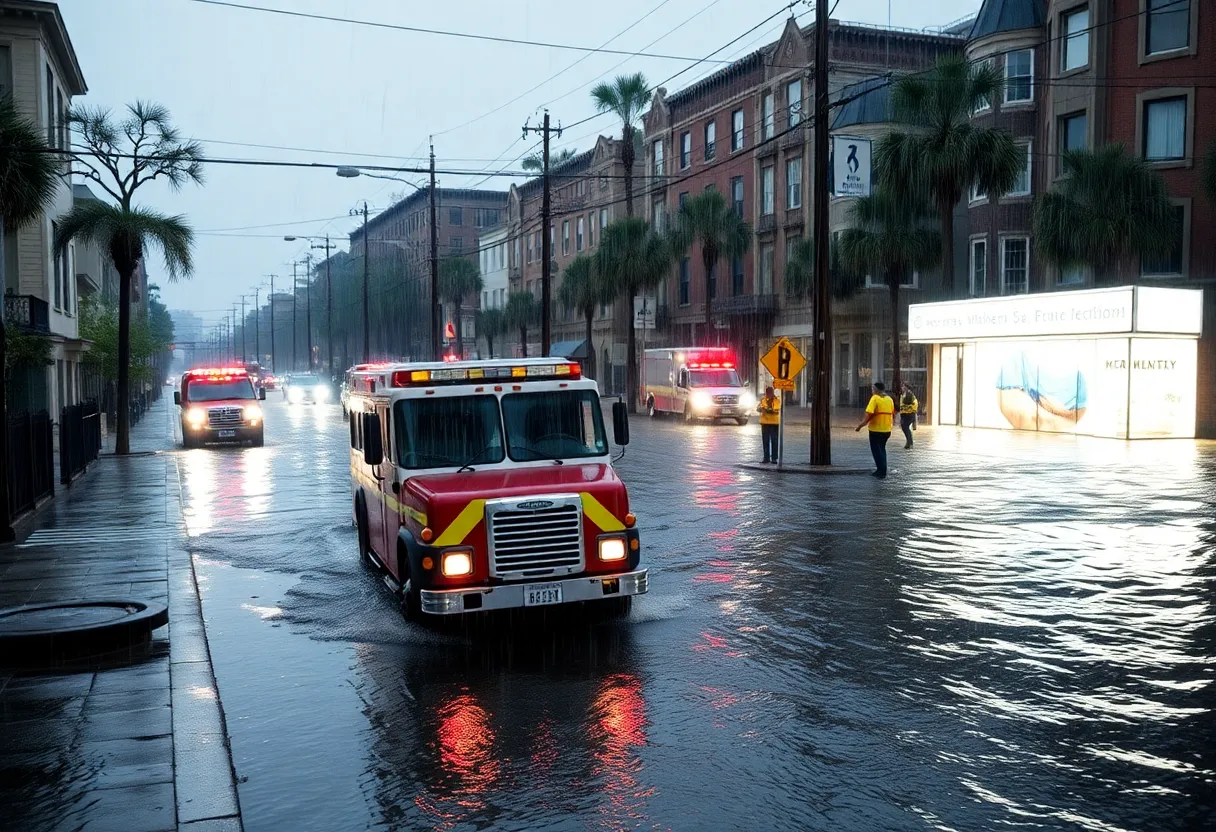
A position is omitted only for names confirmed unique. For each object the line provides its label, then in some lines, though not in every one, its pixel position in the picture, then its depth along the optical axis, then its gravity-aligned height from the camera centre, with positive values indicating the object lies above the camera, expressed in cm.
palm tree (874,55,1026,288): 3716 +666
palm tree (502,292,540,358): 8019 +347
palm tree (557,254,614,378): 5756 +372
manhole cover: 856 -199
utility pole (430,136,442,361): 4922 +253
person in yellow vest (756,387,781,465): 2456 -122
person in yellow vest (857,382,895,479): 2167 -120
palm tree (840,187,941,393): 4325 +431
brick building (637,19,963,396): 5356 +959
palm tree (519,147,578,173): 8544 +1454
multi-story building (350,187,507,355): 11144 +1257
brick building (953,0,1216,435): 3519 +786
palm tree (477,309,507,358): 8550 +273
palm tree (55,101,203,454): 2911 +362
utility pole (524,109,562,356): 4222 +352
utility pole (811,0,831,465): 2359 +197
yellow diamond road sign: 2486 -7
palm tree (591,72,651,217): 5866 +1307
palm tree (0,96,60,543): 1457 +236
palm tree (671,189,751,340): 5075 +572
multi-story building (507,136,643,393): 7406 +899
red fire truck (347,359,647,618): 902 -101
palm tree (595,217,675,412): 5334 +458
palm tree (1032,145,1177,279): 3484 +425
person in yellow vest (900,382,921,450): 3077 -139
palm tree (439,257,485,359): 9056 +637
